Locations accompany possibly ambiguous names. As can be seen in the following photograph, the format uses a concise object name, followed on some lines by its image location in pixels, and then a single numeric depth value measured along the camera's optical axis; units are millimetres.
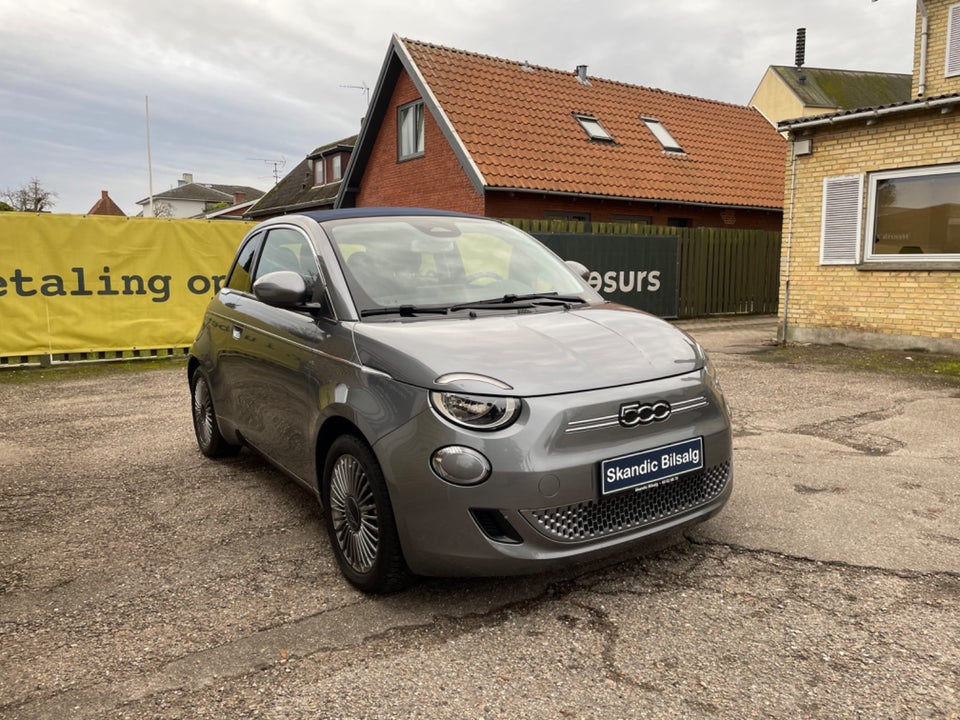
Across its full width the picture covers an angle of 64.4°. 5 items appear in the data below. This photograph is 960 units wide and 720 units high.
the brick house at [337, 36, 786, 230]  18297
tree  38938
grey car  2811
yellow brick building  10125
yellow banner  10273
